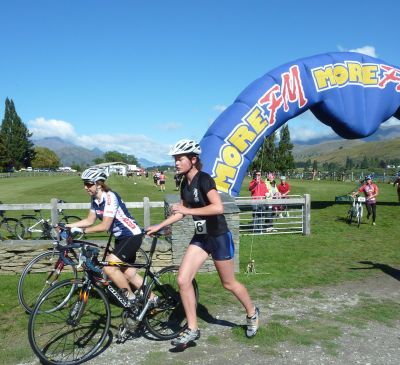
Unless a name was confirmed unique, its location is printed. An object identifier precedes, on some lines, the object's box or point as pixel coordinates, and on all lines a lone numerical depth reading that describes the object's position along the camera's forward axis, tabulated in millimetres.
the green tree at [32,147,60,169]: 166000
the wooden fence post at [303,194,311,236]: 13516
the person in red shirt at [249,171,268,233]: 14453
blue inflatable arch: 13516
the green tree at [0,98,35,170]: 109938
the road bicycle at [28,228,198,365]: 4578
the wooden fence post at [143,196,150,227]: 11462
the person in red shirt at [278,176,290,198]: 16984
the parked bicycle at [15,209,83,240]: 12849
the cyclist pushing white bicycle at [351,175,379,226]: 15539
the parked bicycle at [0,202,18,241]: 13102
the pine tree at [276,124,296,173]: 62906
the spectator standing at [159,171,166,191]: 34969
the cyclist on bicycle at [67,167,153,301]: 5145
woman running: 4762
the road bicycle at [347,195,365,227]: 15367
